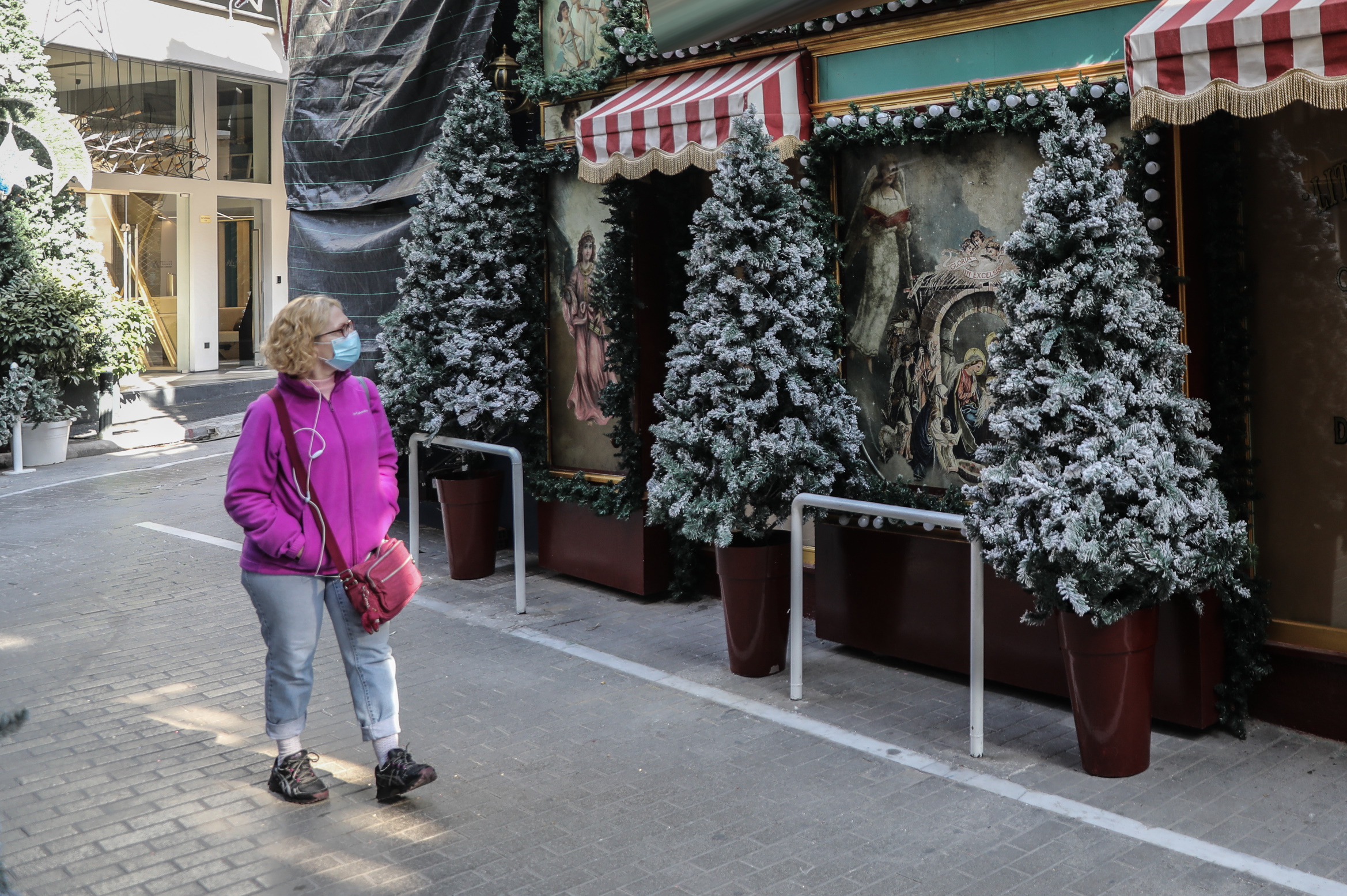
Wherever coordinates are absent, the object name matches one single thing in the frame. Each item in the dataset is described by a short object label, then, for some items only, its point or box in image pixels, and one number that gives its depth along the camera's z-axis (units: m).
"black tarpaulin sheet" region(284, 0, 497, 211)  9.73
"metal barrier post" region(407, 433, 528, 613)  7.89
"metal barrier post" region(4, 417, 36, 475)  14.20
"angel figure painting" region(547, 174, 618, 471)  8.86
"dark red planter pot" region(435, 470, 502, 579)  9.02
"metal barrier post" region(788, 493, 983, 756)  5.45
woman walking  4.91
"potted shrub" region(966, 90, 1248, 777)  4.93
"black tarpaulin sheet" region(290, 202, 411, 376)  10.63
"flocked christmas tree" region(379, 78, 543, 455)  8.84
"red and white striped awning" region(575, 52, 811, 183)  6.80
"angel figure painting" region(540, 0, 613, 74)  8.55
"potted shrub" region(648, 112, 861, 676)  6.38
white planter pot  14.62
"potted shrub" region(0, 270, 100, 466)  14.23
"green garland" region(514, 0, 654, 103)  8.10
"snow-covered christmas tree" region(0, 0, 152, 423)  14.39
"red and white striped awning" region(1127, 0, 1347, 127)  4.56
